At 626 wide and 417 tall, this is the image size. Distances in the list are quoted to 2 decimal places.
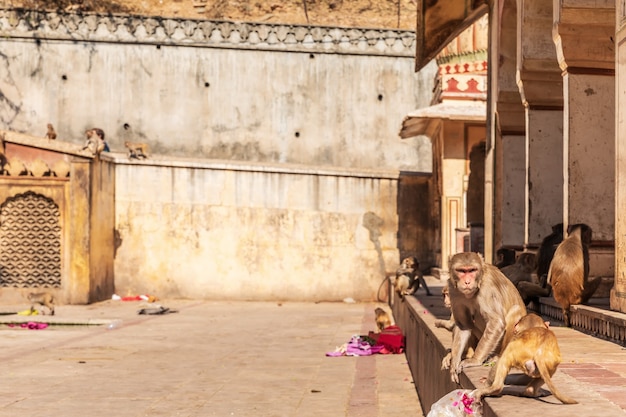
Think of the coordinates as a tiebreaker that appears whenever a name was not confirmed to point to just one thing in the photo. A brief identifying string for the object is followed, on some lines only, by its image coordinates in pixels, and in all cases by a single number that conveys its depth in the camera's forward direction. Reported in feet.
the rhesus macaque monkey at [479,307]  18.40
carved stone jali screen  70.49
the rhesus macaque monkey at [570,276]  27.99
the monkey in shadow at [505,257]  40.15
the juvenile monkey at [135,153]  76.84
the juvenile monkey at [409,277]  50.55
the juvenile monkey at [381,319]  47.39
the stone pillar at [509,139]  44.11
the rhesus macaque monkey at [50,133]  81.87
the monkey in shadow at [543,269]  33.47
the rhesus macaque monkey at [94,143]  70.44
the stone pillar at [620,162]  24.57
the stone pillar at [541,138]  37.65
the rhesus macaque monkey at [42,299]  61.24
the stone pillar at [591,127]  30.30
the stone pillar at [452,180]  71.87
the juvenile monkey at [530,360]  14.15
